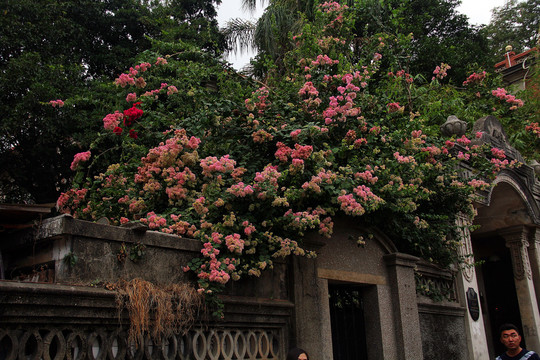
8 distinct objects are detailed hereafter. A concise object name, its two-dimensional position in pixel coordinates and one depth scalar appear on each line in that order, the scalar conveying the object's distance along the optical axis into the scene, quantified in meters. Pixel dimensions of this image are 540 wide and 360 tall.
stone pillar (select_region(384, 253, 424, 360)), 7.16
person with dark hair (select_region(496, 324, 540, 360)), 4.54
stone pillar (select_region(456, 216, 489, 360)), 8.77
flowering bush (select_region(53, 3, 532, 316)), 5.45
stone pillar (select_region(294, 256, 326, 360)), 5.93
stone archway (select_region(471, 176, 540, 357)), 11.03
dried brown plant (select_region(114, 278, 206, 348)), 4.25
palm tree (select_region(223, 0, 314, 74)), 16.06
